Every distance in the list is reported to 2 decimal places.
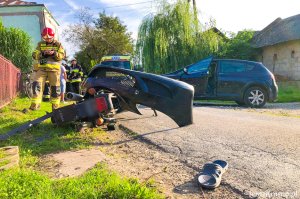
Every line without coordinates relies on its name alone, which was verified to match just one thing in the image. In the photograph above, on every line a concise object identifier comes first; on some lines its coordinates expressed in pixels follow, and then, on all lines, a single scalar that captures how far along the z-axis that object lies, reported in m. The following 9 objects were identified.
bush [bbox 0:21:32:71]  15.22
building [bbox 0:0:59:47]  27.17
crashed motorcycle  4.48
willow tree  20.98
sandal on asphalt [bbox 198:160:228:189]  2.82
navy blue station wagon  11.02
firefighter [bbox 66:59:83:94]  13.63
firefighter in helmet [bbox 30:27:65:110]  6.40
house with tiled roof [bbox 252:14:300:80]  26.25
